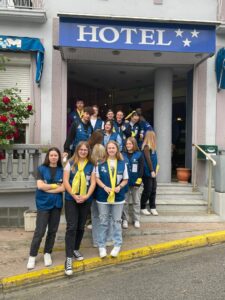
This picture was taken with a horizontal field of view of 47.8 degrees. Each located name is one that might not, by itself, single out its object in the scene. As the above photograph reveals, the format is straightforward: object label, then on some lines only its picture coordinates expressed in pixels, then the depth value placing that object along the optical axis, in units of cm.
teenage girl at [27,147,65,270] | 358
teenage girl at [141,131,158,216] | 510
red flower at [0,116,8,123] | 463
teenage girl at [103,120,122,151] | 463
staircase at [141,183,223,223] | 527
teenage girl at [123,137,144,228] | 454
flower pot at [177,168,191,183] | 656
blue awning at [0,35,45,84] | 576
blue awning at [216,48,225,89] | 618
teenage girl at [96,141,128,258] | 378
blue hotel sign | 532
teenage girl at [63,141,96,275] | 355
